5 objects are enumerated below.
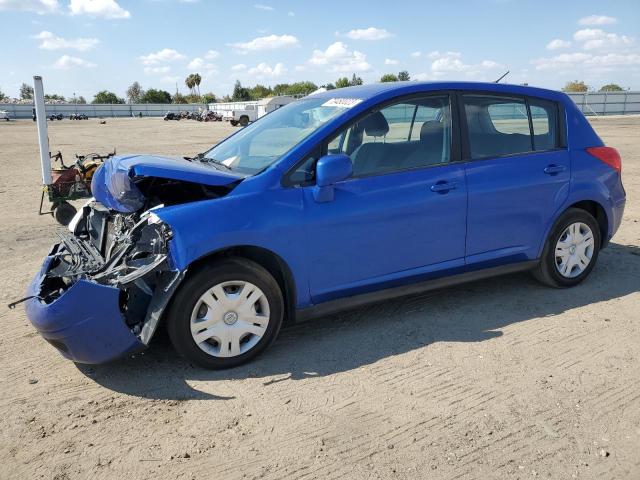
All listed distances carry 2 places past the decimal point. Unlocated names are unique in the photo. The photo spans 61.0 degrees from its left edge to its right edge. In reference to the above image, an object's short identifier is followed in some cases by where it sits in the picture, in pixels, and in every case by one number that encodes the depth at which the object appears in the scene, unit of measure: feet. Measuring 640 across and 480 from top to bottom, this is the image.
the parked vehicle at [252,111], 159.33
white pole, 29.43
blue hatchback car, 11.32
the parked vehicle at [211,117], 208.74
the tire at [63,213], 26.96
